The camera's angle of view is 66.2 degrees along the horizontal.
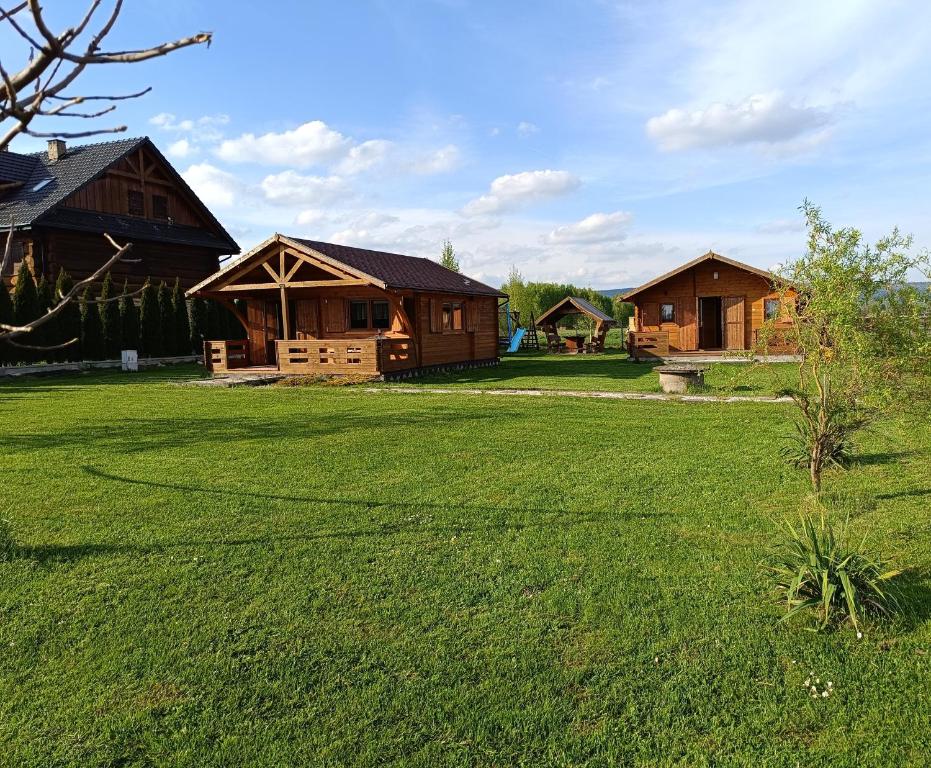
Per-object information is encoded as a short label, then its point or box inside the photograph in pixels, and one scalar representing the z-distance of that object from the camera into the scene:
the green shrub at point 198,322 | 29.03
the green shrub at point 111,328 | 24.81
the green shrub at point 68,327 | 22.88
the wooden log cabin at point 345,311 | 18.97
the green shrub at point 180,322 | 27.70
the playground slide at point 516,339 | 35.41
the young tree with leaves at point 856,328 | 5.57
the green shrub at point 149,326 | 26.27
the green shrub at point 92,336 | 24.28
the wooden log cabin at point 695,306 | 25.08
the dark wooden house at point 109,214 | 25.75
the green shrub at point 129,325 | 25.33
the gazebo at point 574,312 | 32.09
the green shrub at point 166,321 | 27.16
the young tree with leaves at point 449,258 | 48.06
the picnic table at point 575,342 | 32.59
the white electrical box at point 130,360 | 23.55
